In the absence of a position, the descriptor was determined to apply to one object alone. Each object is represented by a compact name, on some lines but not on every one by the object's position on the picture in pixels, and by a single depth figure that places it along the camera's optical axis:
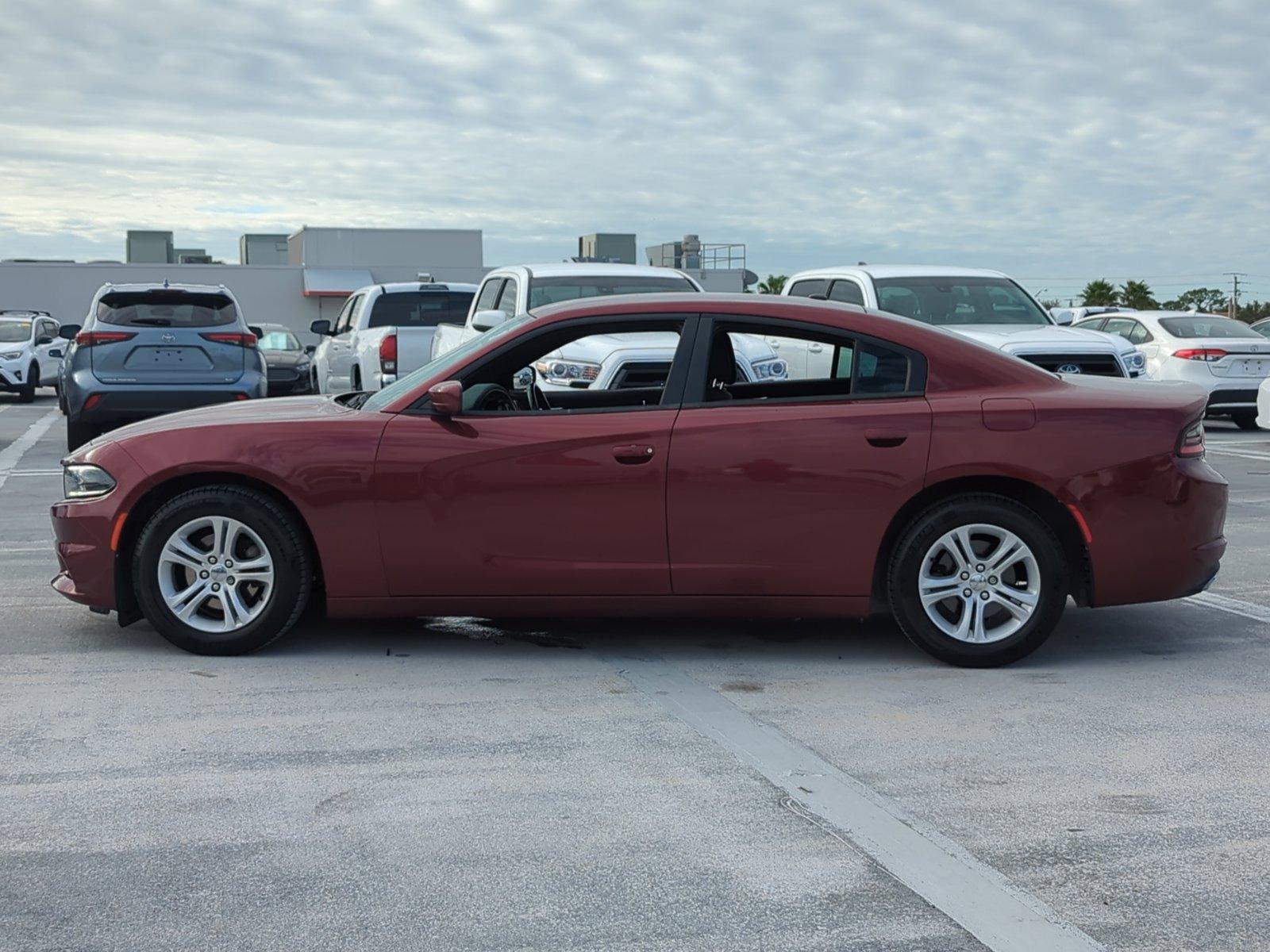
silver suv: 14.98
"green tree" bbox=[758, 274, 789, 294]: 56.71
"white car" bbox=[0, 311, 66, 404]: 26.77
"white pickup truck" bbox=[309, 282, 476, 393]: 15.94
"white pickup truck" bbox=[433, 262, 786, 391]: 10.69
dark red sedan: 6.06
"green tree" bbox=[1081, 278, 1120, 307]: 57.50
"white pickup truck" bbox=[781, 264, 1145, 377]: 13.00
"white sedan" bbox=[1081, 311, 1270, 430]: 18.14
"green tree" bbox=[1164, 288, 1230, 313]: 61.19
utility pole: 51.66
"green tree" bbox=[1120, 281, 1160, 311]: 56.81
